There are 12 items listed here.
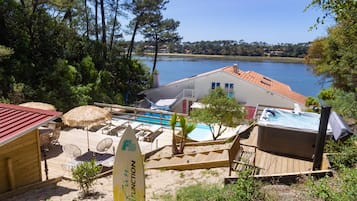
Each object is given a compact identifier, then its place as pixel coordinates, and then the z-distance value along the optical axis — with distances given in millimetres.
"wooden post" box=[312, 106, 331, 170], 5402
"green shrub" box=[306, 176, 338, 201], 3571
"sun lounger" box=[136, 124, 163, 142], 10914
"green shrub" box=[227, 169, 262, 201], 3861
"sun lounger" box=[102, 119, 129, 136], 11355
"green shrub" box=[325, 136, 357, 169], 5234
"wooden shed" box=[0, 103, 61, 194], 5934
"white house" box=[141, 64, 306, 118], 19062
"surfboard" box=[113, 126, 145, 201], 4953
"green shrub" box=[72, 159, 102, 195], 5695
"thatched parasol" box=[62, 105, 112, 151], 8227
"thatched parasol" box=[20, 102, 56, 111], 9492
